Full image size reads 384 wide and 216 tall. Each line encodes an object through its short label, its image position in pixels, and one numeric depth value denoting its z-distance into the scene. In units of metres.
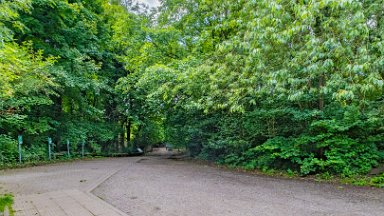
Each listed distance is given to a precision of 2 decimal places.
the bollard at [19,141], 11.43
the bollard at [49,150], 13.26
